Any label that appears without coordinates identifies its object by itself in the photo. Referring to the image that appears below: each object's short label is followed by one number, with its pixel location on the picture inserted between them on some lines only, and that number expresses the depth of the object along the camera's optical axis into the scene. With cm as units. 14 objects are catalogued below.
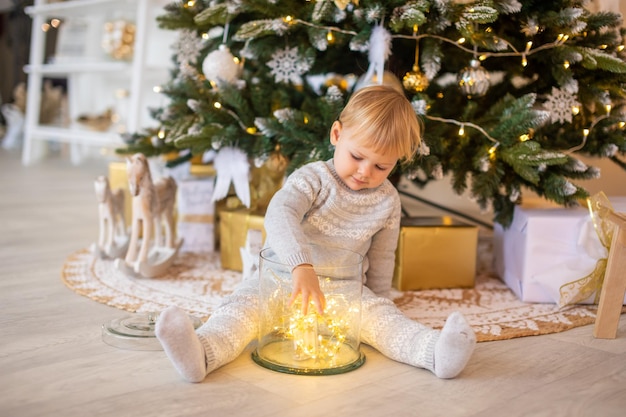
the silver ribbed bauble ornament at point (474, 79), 149
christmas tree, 145
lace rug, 135
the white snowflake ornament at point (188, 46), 173
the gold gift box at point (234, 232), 169
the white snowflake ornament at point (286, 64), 156
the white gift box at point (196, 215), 184
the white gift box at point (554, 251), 147
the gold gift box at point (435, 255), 159
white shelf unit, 280
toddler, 101
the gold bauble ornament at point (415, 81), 151
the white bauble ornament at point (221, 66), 160
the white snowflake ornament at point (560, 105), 152
